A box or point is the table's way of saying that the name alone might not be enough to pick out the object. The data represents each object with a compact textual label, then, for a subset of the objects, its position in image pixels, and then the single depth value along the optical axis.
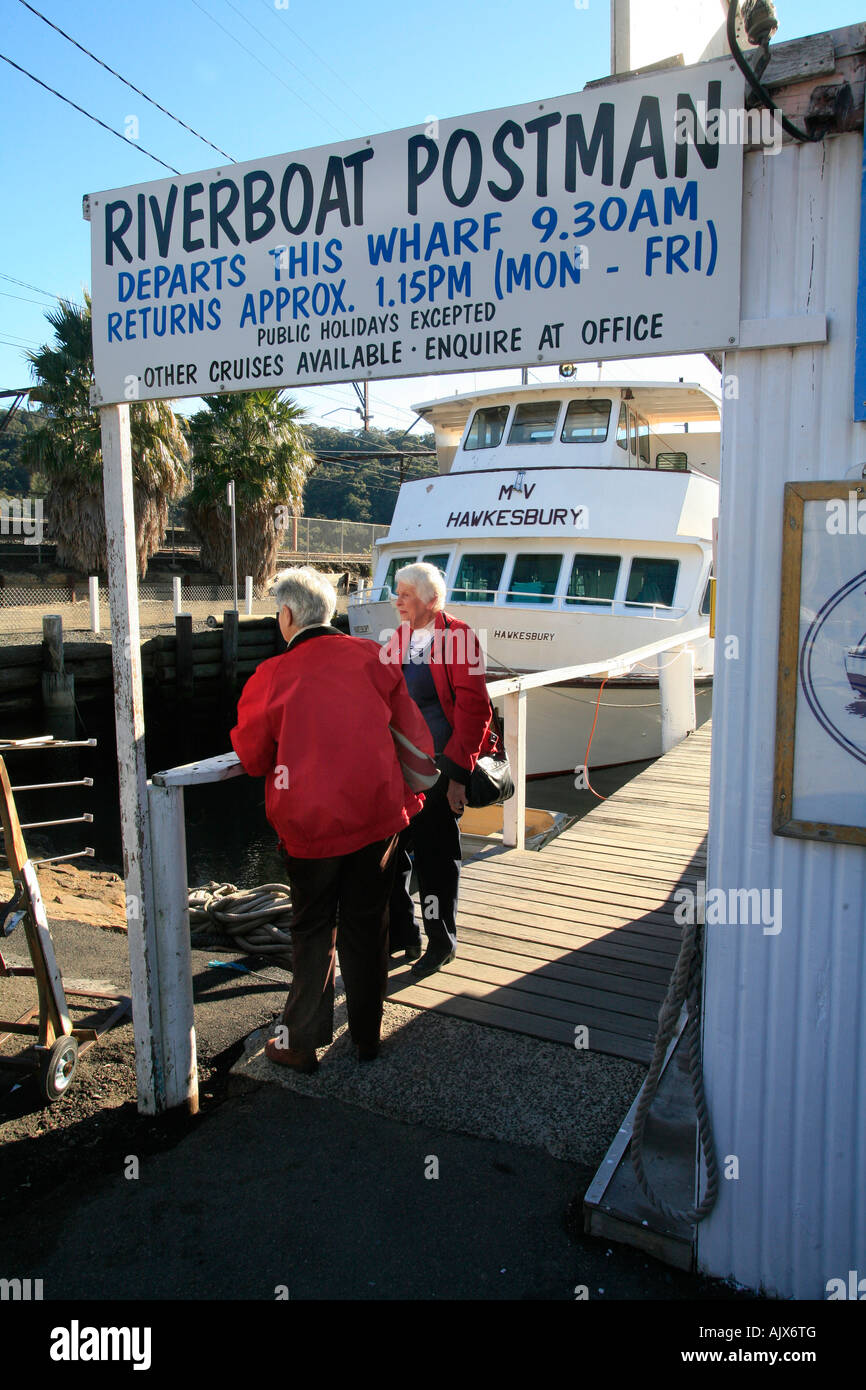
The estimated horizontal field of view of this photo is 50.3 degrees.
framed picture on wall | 1.94
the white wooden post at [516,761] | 5.52
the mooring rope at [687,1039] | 2.13
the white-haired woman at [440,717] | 3.64
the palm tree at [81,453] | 22.78
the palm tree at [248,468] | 26.48
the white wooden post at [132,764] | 2.77
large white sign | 2.10
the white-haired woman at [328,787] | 2.80
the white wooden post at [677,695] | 9.48
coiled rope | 4.10
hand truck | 2.88
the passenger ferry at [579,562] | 11.18
